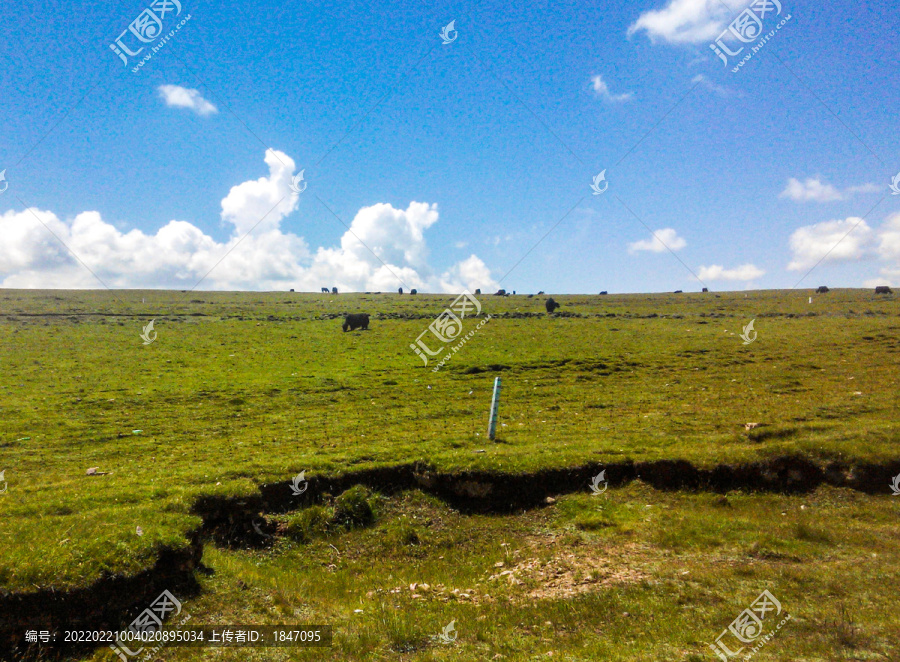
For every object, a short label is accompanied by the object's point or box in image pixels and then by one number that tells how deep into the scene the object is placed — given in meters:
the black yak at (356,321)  54.50
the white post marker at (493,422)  16.84
